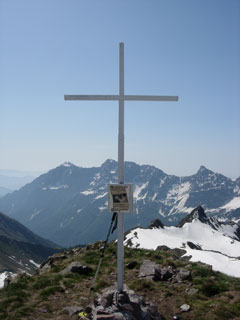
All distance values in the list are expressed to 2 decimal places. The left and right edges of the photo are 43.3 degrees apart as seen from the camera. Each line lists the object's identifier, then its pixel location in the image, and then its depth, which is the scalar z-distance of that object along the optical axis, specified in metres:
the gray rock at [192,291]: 14.12
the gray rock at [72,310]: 12.23
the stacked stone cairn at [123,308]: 10.22
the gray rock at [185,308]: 12.48
